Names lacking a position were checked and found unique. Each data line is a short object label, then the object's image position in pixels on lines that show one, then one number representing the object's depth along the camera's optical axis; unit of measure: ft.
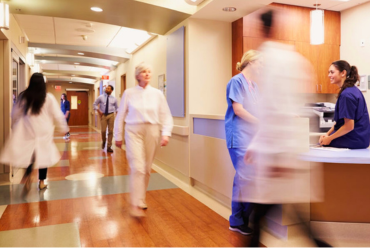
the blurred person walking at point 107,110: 27.07
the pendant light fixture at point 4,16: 13.15
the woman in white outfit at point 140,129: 11.11
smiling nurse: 9.02
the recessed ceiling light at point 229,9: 14.40
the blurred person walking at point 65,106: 39.58
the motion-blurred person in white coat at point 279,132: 5.87
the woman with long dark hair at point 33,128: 11.42
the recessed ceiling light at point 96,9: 15.74
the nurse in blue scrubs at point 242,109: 8.67
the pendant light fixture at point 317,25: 13.08
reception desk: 9.42
